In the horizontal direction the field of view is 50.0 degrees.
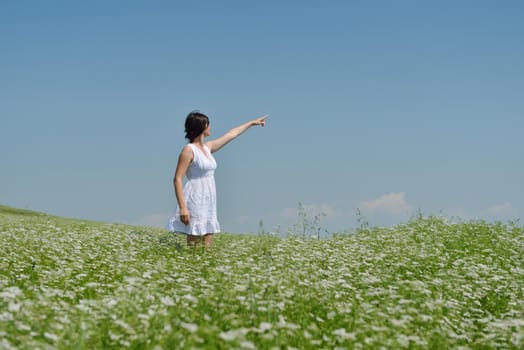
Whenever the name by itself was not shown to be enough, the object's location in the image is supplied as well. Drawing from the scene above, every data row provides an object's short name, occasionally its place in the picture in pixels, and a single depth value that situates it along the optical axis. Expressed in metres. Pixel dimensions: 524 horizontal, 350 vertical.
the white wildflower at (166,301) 5.44
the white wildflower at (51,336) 4.80
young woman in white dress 10.22
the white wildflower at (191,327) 4.55
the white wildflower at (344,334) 5.09
